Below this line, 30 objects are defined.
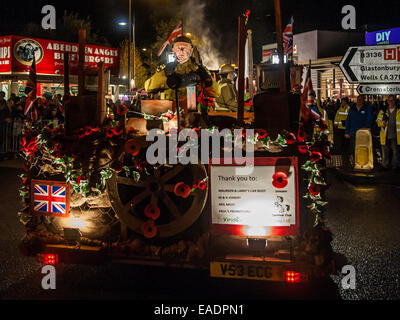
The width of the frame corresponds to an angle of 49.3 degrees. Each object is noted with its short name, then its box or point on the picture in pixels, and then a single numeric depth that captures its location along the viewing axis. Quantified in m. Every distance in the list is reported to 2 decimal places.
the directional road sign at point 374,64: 9.48
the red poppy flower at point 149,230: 3.90
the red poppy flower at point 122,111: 4.13
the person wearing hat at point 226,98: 7.64
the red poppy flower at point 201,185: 3.84
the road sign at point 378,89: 9.48
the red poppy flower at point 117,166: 3.95
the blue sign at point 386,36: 28.56
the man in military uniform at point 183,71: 4.96
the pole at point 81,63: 4.46
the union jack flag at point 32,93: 4.60
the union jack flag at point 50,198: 4.11
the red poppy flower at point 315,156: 3.66
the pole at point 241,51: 3.93
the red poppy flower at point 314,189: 3.67
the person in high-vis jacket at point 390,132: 12.00
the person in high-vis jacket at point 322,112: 11.84
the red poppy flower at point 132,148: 3.85
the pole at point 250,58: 10.17
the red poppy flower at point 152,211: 3.90
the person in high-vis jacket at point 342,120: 15.59
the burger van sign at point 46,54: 23.39
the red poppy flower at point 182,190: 3.74
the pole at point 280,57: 3.93
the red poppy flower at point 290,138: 3.67
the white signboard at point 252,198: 3.77
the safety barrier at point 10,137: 15.50
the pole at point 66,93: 4.29
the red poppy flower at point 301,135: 3.69
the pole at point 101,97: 4.21
